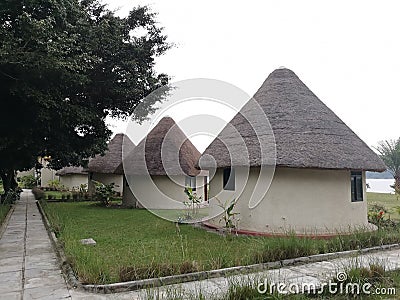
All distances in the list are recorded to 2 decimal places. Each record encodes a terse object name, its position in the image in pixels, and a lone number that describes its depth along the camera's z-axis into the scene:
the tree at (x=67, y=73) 9.80
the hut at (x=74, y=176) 36.60
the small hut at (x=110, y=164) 25.12
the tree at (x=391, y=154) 33.22
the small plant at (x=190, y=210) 14.35
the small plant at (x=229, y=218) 10.65
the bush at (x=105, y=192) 20.91
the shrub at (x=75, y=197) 26.22
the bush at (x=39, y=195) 24.88
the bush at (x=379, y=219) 11.33
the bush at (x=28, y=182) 46.06
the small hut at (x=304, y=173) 10.49
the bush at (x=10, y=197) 19.25
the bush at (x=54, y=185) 39.06
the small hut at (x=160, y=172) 19.08
